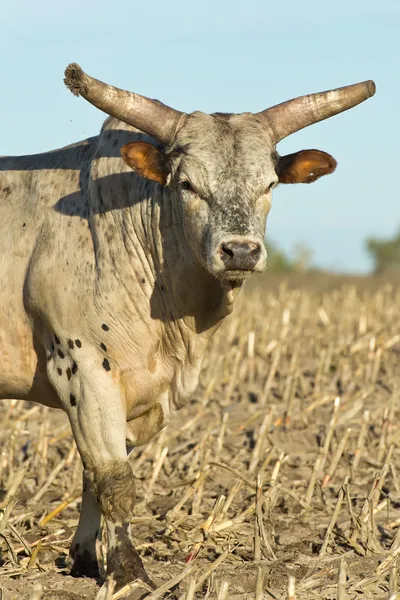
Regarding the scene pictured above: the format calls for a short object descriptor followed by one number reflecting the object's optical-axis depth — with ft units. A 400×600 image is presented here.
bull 37.55
